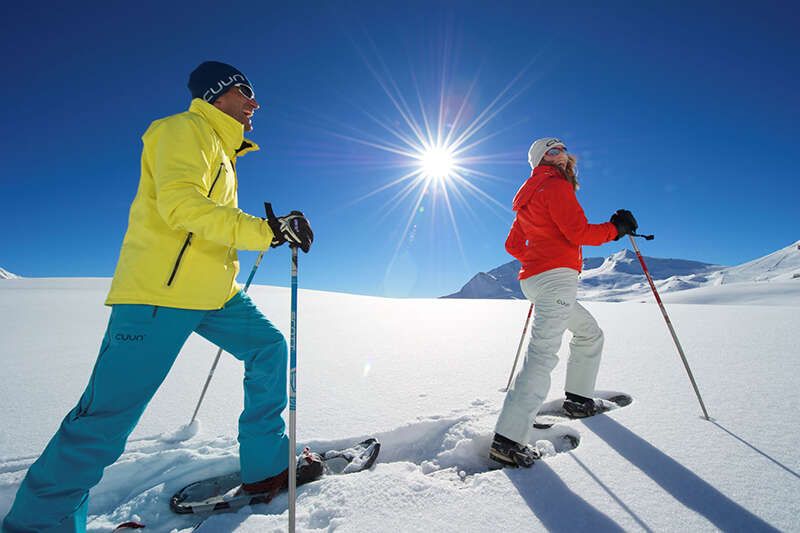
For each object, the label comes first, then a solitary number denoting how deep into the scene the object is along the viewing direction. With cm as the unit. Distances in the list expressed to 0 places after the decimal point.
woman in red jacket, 222
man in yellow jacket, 153
